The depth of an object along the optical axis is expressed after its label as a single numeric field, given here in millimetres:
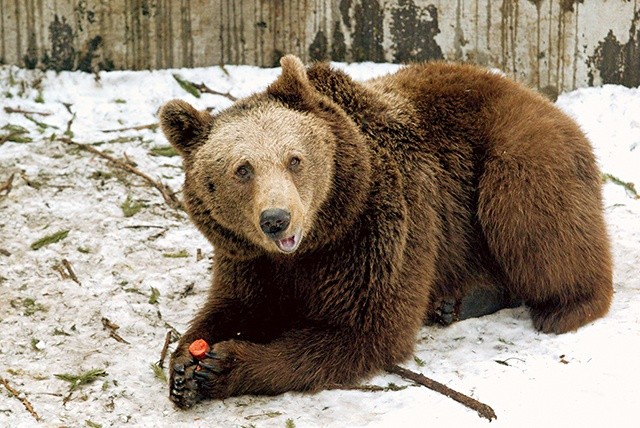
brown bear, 10961
